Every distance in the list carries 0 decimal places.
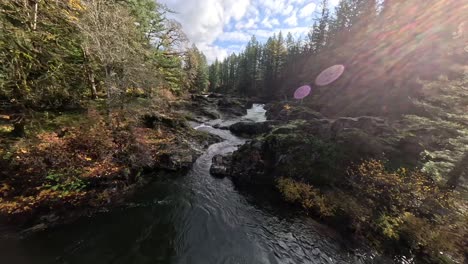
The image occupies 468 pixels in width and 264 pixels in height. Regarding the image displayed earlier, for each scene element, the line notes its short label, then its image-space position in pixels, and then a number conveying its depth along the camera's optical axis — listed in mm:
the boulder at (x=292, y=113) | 22073
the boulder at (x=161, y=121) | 15875
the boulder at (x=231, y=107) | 34906
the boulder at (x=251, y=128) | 21188
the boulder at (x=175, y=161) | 12218
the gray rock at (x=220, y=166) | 12438
